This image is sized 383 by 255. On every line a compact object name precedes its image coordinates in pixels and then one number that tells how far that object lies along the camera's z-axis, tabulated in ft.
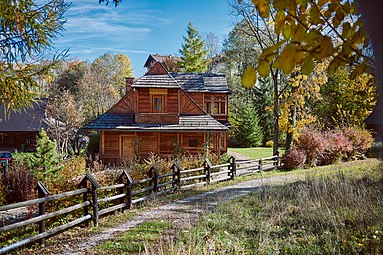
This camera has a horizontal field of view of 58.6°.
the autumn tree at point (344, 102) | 93.64
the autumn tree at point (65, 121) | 98.68
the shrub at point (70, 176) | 35.24
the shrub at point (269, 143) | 134.51
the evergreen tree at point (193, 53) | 157.28
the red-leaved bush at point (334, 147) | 75.87
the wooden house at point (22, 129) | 122.62
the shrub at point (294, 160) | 71.97
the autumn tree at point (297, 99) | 73.92
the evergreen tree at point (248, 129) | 129.49
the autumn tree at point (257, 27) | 79.10
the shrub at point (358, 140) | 81.35
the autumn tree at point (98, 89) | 137.49
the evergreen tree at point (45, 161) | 44.29
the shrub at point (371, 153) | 84.63
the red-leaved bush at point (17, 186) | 38.11
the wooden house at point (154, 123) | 80.38
